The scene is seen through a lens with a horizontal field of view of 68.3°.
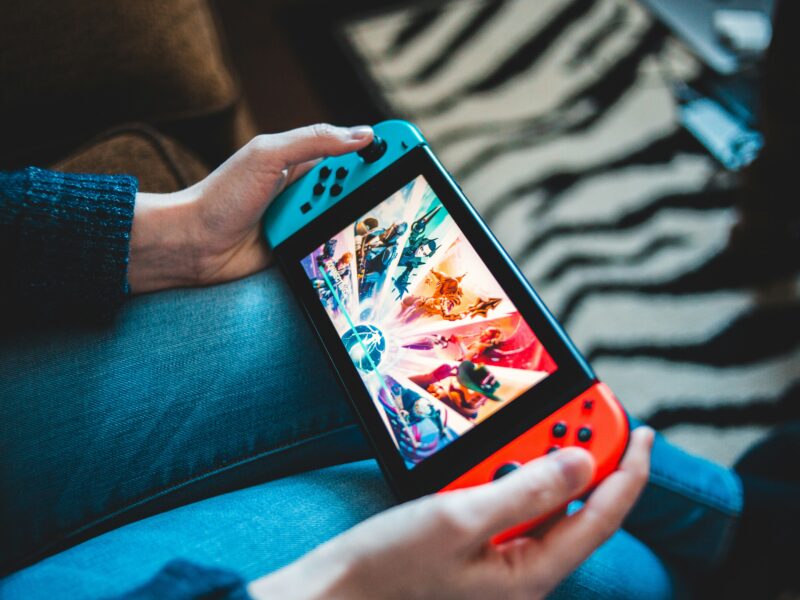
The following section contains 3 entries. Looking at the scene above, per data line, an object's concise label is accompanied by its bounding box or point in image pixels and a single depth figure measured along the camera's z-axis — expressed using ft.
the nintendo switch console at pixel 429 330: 1.53
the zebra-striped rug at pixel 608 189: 3.09
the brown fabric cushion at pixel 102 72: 2.29
